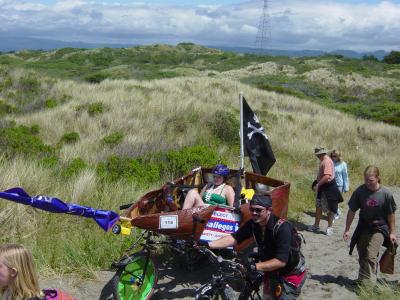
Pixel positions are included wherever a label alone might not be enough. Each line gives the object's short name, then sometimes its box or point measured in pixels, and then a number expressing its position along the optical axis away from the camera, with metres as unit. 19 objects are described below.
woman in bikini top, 7.32
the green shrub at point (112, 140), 13.00
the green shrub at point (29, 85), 21.80
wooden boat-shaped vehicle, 5.91
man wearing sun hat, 8.88
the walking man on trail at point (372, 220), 6.23
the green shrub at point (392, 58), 68.38
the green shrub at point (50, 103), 18.92
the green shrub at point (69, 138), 13.77
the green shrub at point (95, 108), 17.41
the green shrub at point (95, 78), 31.28
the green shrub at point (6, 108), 17.67
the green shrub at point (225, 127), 15.87
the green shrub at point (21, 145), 11.07
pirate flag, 8.91
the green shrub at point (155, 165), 10.04
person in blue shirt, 9.77
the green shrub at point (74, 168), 9.47
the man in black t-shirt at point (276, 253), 4.49
